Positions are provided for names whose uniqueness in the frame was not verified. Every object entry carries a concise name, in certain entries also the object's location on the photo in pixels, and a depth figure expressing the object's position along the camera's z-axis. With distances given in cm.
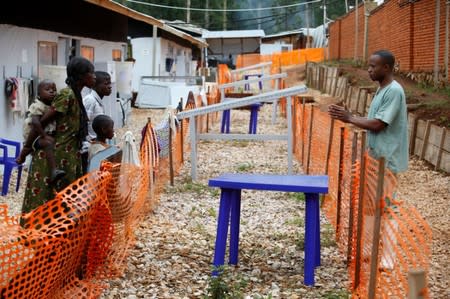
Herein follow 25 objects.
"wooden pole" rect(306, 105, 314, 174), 1001
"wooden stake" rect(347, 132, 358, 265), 529
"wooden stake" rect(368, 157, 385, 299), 376
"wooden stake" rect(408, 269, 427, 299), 216
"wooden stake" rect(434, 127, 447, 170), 962
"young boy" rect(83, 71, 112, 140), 621
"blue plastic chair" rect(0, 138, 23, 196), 820
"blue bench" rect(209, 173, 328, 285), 505
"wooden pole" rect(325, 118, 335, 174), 827
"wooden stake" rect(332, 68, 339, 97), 2176
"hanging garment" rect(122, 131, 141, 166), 625
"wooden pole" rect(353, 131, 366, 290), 459
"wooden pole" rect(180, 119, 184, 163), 1095
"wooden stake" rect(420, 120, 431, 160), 1035
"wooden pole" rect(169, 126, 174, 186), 920
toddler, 493
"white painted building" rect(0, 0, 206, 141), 1016
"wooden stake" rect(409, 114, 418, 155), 1109
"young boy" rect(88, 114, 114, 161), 591
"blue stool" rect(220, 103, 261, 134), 1484
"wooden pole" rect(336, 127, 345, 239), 612
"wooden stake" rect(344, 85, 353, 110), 1834
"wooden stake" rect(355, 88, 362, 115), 1659
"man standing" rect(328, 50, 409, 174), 497
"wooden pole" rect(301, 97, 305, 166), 1115
